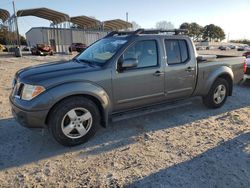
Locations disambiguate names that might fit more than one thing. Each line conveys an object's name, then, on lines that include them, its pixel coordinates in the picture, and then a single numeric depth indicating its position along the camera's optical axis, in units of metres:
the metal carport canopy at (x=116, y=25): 30.40
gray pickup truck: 2.91
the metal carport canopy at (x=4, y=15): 24.93
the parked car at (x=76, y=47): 24.72
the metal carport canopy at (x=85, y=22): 27.25
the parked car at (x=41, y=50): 20.51
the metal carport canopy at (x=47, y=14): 22.75
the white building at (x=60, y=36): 26.53
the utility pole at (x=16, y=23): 21.99
